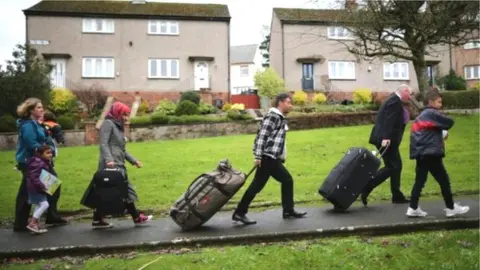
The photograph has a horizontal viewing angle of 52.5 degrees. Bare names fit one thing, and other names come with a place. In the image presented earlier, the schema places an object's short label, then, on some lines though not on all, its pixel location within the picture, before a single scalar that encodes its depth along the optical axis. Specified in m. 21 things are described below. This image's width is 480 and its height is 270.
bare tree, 15.98
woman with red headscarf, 7.16
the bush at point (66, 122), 24.62
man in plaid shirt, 7.16
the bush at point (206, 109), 28.27
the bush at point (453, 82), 34.75
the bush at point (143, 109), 29.69
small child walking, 7.10
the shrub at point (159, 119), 24.52
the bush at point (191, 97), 30.20
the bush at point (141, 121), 24.43
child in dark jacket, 7.04
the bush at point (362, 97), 31.55
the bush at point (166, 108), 27.35
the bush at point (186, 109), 26.78
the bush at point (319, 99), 31.37
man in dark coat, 8.20
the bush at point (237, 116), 25.11
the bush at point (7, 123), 22.05
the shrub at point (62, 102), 27.52
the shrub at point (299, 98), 31.02
